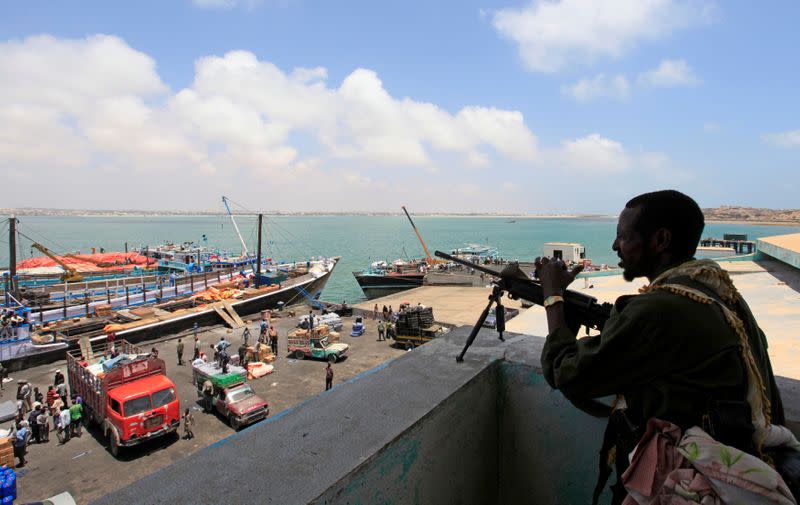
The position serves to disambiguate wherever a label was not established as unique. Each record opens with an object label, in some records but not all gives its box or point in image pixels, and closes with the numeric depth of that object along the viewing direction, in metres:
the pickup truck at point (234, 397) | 14.00
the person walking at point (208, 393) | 15.32
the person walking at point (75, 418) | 13.83
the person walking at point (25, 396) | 16.12
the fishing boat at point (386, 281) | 46.22
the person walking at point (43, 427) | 13.38
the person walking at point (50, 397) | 15.45
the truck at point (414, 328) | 22.45
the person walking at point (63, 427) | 13.30
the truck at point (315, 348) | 20.81
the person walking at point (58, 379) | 17.54
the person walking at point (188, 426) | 13.62
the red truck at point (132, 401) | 12.15
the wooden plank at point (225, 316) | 29.18
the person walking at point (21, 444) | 12.14
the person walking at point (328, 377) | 16.72
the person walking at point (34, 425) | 13.27
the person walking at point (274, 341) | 22.16
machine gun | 2.24
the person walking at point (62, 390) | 16.24
